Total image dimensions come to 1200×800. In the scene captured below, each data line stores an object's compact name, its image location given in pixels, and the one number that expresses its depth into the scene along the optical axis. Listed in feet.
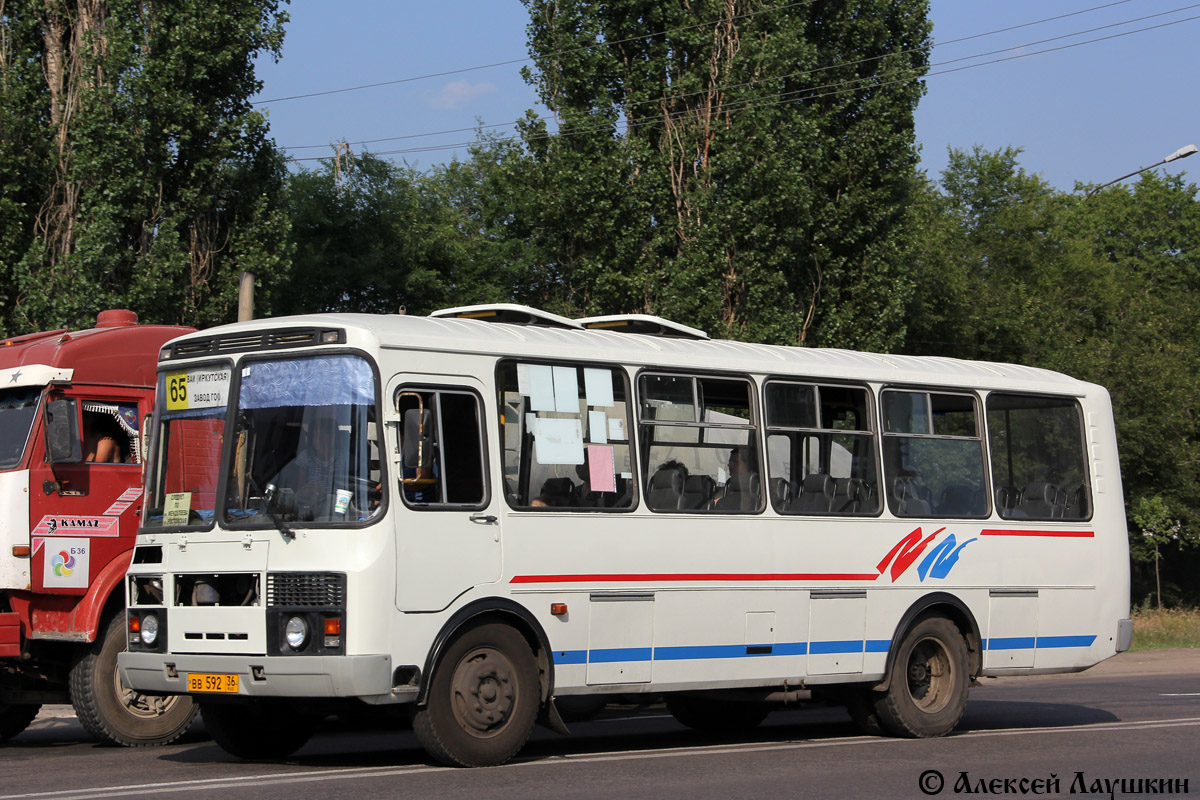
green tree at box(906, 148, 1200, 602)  138.31
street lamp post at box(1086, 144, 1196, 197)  112.98
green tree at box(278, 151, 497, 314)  128.26
